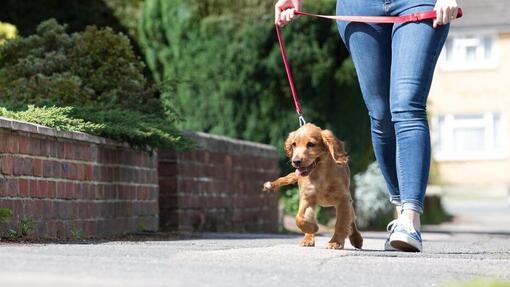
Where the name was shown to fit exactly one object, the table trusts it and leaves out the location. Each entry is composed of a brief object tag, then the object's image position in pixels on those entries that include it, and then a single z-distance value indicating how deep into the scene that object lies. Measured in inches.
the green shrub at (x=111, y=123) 637.9
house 2693.9
